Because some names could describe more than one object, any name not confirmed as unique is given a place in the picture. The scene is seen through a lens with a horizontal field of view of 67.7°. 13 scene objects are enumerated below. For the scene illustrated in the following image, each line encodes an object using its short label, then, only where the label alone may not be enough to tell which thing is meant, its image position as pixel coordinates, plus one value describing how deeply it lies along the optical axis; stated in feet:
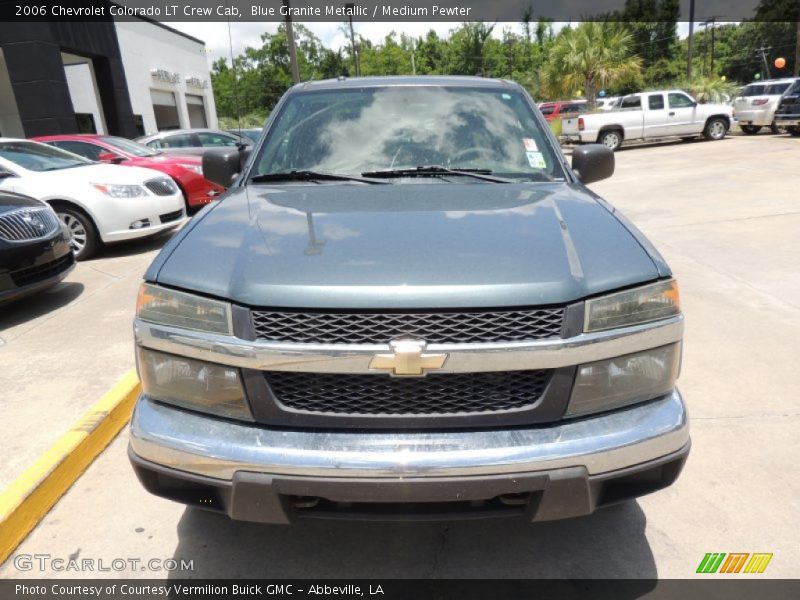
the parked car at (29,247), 15.70
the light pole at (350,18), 117.29
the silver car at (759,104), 63.00
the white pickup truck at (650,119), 62.34
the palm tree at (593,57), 85.35
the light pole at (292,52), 58.70
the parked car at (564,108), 92.71
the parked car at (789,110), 57.14
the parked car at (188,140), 39.06
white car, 22.62
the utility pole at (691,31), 104.62
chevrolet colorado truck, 5.63
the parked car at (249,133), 50.14
